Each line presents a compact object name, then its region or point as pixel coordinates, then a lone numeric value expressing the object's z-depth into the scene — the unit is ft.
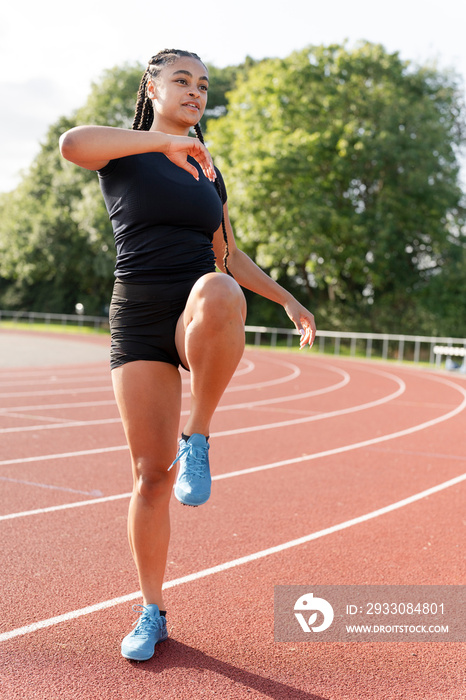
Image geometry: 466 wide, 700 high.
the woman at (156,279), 9.22
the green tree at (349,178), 101.76
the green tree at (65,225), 139.54
